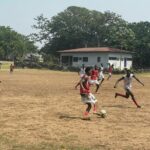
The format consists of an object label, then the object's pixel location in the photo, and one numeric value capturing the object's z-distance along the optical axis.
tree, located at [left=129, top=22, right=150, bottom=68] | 82.41
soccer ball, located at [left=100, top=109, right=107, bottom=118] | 14.87
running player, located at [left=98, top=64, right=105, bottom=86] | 30.02
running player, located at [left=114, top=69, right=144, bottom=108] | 18.58
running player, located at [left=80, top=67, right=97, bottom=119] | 14.95
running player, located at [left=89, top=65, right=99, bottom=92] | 25.28
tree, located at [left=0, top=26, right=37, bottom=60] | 129.62
